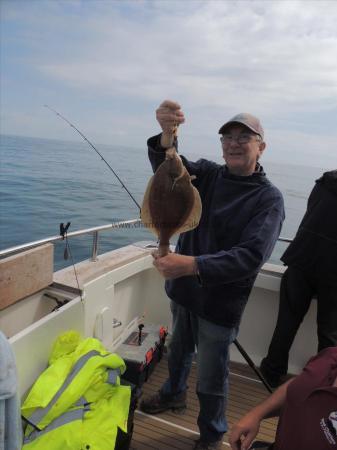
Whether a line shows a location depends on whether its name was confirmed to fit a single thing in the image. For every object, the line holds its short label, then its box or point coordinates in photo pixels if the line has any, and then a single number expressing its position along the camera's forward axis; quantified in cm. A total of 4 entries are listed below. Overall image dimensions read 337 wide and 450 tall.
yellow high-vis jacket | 203
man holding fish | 206
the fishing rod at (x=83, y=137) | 364
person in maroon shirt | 141
